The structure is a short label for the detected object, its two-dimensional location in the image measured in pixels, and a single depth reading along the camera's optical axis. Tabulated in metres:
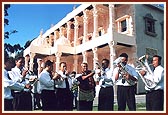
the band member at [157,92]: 5.96
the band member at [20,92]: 6.20
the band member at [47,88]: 6.19
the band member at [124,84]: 6.29
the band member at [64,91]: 6.47
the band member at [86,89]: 6.43
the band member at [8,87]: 6.12
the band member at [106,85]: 6.45
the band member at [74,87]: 6.49
